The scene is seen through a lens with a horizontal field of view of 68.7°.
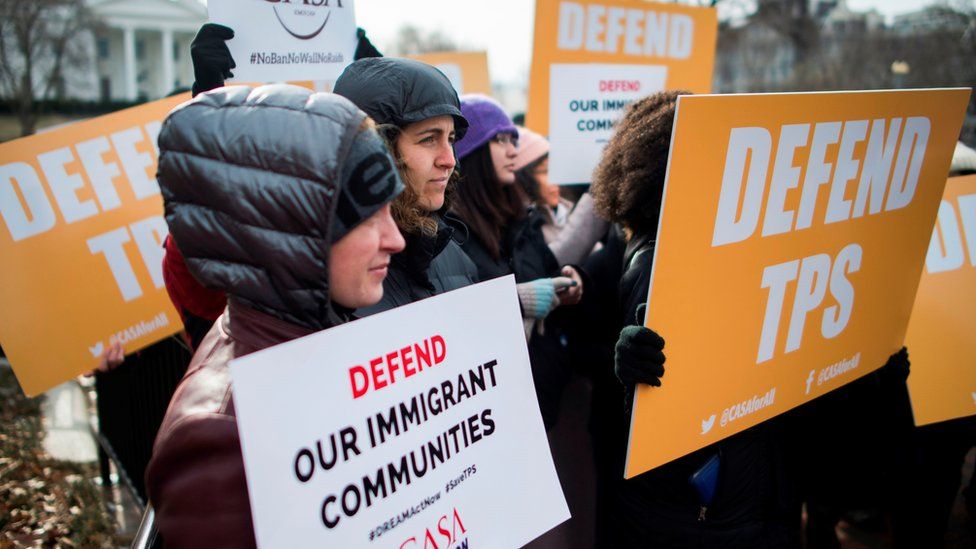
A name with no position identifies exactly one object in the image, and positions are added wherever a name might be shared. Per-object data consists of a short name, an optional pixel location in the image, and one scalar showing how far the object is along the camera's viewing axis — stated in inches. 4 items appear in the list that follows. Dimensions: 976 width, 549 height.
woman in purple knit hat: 100.6
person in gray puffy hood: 41.6
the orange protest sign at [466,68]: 208.2
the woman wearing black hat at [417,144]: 70.0
